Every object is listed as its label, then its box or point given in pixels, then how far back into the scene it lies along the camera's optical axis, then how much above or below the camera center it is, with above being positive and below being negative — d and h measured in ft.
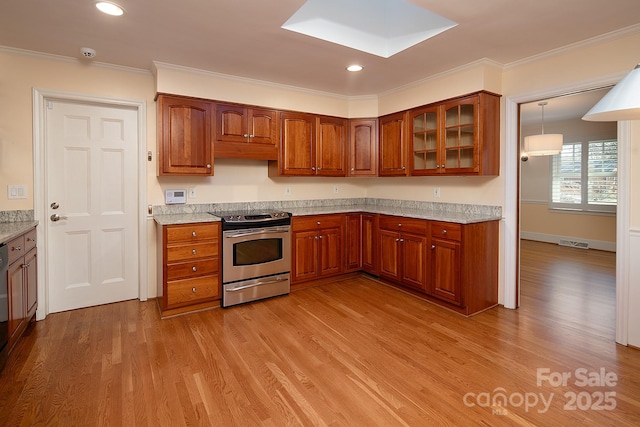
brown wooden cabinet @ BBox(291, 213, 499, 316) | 10.77 -1.75
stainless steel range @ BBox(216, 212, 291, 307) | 11.29 -1.72
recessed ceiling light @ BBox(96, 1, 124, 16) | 7.43 +4.46
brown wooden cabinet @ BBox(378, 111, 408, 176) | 13.75 +2.58
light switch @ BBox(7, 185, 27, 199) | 10.02 +0.48
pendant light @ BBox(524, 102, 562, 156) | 16.78 +3.10
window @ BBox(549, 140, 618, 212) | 19.86 +1.83
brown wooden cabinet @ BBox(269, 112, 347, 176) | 13.52 +2.54
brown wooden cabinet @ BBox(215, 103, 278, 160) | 12.08 +2.77
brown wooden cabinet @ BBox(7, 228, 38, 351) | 7.76 -1.92
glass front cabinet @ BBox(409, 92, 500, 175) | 11.02 +2.46
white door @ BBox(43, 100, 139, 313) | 10.80 +0.13
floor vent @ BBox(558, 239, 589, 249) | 20.84 -2.36
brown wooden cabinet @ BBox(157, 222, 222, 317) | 10.43 -1.91
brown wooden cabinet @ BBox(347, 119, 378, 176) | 15.08 +2.65
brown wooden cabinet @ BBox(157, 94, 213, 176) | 11.07 +2.37
